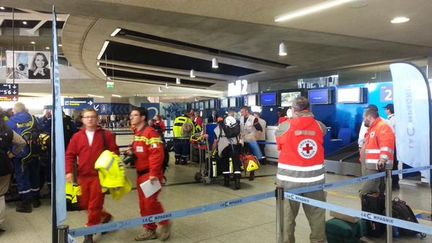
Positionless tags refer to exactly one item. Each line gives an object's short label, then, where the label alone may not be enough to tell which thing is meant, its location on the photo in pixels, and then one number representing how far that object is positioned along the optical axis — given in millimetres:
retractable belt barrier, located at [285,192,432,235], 2444
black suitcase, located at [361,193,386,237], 4500
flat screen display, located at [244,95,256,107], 14523
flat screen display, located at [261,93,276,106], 13484
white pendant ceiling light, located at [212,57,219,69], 12078
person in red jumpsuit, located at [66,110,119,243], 4250
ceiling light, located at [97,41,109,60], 10523
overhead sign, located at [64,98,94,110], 21453
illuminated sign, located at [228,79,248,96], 14539
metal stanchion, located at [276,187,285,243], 2998
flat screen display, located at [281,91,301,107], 12745
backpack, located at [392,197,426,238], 4512
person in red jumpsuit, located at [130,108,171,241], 4262
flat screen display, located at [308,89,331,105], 11414
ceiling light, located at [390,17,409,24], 5895
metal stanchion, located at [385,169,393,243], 3863
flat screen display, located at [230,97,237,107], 16203
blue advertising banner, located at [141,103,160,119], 16225
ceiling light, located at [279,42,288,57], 8808
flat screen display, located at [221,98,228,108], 17298
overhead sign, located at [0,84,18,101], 15055
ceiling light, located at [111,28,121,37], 8875
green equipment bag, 4059
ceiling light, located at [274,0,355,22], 5100
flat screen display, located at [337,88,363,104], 10414
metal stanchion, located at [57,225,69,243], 2043
